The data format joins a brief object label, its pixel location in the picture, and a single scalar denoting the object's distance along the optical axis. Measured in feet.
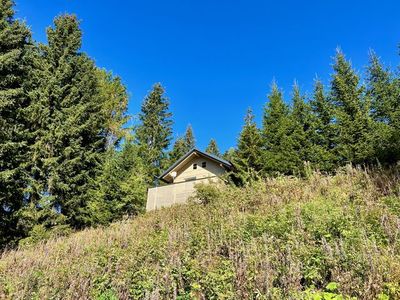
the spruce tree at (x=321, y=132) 60.18
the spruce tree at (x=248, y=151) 65.46
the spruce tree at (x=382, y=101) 55.52
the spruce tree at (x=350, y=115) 58.39
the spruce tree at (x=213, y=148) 193.47
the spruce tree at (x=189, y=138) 174.79
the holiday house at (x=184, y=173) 68.80
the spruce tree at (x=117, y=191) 60.44
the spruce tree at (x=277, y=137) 62.43
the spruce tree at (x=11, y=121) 50.14
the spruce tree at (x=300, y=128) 62.85
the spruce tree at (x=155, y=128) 125.49
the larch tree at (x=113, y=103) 96.73
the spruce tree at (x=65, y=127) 59.93
